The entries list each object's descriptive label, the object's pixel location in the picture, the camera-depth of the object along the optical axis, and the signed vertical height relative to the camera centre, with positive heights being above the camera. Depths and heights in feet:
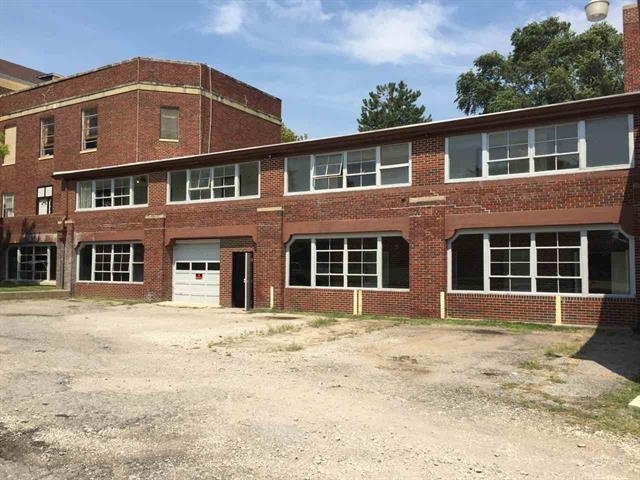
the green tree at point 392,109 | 178.09 +49.62
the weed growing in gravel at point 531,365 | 30.49 -5.59
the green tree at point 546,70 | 131.85 +49.63
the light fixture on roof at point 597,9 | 33.91 +15.58
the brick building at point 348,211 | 48.14 +5.71
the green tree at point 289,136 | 173.35 +40.67
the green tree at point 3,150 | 92.77 +18.52
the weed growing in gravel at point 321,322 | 49.81 -5.44
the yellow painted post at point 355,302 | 59.08 -4.10
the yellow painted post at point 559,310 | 48.60 -3.94
